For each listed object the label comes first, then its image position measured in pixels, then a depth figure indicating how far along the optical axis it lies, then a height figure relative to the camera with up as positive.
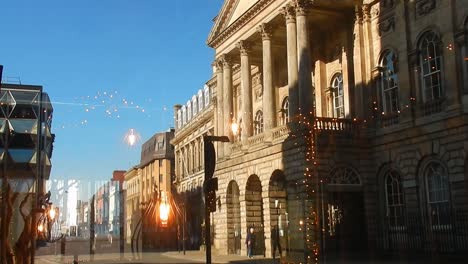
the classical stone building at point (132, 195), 67.86 +2.96
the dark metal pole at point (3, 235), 12.23 -0.22
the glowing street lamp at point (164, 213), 19.98 +0.21
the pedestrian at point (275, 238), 32.12 -1.18
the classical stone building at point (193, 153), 63.41 +7.78
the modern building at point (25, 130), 52.01 +8.28
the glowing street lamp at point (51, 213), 41.47 +0.66
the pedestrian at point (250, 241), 36.84 -1.50
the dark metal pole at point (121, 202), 74.37 +2.32
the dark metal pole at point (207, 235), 11.46 -0.32
